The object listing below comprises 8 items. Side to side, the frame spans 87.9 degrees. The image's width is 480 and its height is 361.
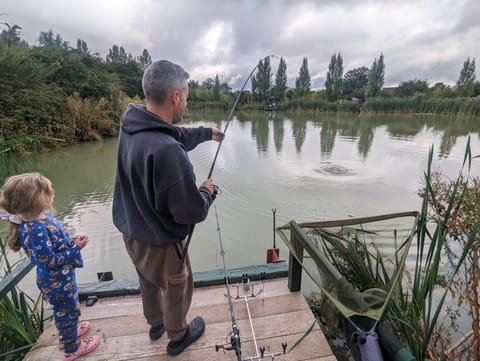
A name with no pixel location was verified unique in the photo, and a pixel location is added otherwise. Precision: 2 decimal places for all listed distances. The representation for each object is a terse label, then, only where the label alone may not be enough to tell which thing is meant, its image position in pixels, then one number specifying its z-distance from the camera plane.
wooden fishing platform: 1.40
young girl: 1.13
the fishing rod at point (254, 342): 1.29
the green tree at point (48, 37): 47.00
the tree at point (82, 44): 52.94
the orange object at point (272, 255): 2.37
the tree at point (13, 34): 19.52
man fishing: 0.97
